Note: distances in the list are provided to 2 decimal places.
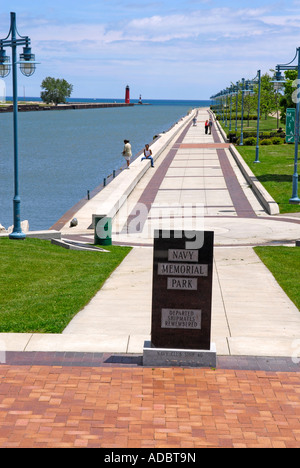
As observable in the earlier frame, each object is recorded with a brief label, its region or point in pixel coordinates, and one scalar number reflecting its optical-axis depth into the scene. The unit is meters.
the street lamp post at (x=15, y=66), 18.78
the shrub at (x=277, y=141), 55.97
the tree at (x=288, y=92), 45.00
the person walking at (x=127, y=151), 39.66
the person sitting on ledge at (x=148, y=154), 42.44
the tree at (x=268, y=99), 86.25
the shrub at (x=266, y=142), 55.75
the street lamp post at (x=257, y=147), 41.03
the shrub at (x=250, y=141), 56.28
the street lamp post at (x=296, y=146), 26.72
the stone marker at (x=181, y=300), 8.62
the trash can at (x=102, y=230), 19.72
